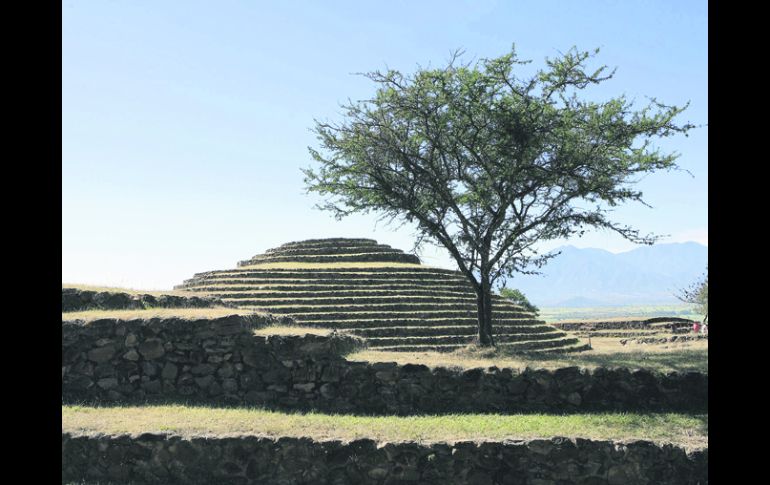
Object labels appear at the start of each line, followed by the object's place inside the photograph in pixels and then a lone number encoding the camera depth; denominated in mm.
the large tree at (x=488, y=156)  19422
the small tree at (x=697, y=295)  48125
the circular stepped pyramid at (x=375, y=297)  22094
